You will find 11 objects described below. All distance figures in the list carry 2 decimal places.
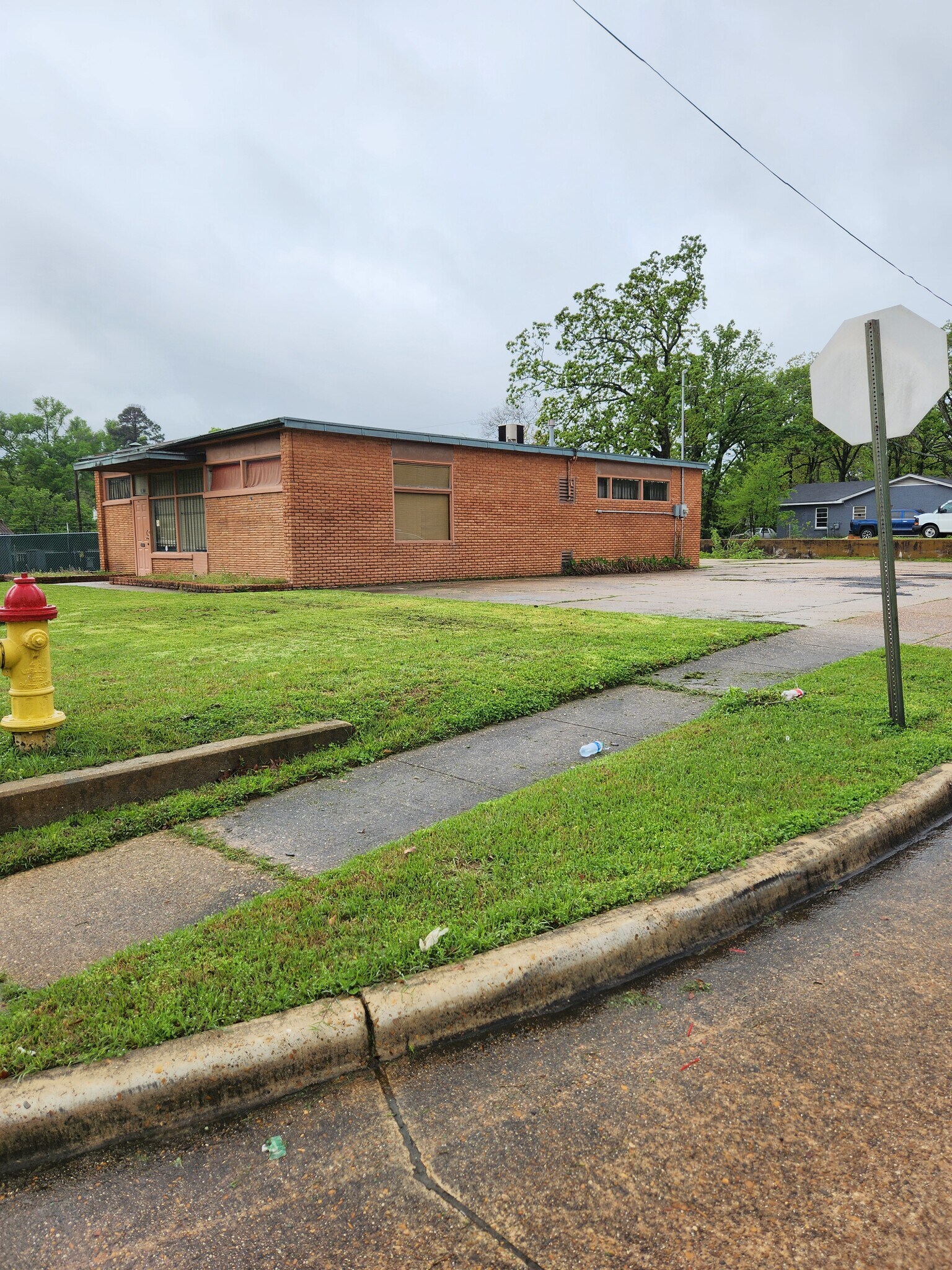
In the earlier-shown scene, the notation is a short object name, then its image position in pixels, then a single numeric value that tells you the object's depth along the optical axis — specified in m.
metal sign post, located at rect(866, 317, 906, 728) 5.14
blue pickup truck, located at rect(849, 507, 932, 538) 44.56
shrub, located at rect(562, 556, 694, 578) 23.02
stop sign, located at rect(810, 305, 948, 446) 5.04
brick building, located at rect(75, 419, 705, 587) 17.39
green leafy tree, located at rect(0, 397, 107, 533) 72.75
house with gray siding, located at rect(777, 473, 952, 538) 55.16
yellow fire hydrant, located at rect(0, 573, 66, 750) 4.30
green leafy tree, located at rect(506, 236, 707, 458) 42.25
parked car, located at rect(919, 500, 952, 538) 41.75
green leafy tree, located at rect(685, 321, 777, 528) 52.50
